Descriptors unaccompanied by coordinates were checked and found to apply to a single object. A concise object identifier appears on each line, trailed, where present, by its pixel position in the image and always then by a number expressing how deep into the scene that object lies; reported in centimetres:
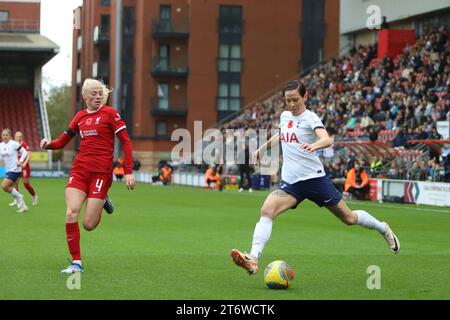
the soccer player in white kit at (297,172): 1159
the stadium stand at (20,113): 7438
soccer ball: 1091
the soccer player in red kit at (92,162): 1211
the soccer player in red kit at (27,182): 2910
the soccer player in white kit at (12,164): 2578
